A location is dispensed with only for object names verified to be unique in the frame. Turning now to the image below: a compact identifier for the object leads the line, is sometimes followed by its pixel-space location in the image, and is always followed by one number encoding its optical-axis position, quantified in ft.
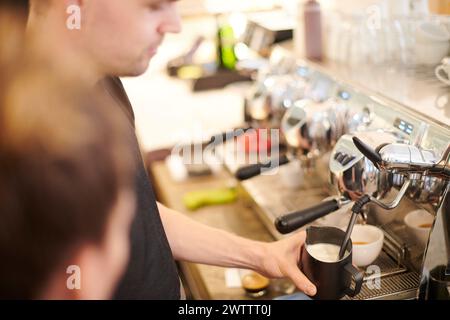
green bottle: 7.95
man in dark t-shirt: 1.57
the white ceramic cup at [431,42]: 3.50
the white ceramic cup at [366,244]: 2.88
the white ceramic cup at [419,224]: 2.84
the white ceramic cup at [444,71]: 3.17
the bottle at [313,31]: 4.58
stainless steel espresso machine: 2.49
